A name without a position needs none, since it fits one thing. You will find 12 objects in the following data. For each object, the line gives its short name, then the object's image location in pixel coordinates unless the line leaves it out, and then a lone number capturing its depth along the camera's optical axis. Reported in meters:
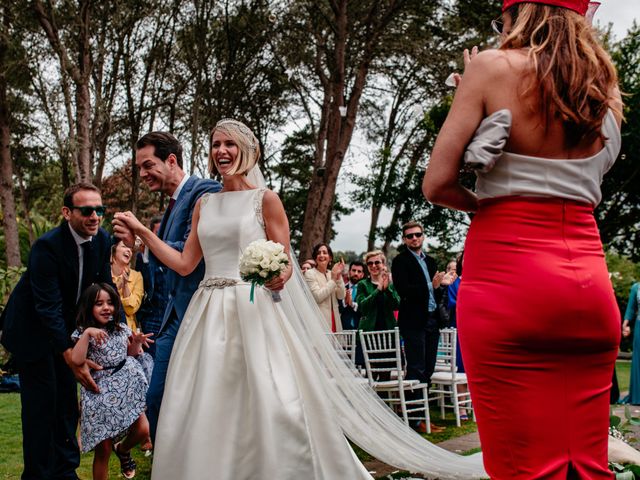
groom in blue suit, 4.51
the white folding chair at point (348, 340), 7.94
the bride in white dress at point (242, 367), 4.01
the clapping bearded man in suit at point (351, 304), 11.20
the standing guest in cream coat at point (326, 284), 9.67
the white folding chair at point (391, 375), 8.06
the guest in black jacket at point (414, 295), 8.52
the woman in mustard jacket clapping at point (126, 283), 8.31
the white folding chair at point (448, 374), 8.98
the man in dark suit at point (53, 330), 4.89
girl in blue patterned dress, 5.29
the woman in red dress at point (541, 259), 2.01
